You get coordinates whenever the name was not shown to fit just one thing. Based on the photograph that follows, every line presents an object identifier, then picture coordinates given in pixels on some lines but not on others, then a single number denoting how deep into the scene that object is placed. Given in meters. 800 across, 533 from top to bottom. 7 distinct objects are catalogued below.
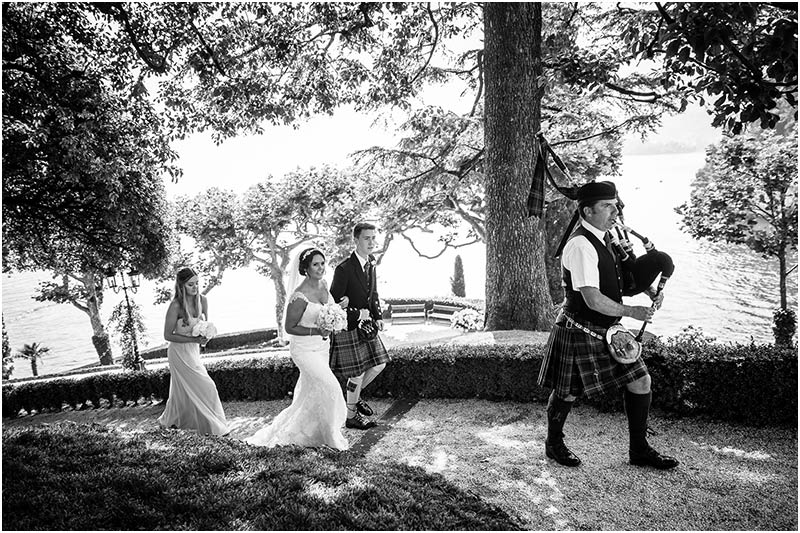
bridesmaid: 6.64
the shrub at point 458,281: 31.47
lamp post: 14.55
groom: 6.24
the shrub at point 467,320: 12.35
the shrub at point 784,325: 11.55
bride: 5.54
